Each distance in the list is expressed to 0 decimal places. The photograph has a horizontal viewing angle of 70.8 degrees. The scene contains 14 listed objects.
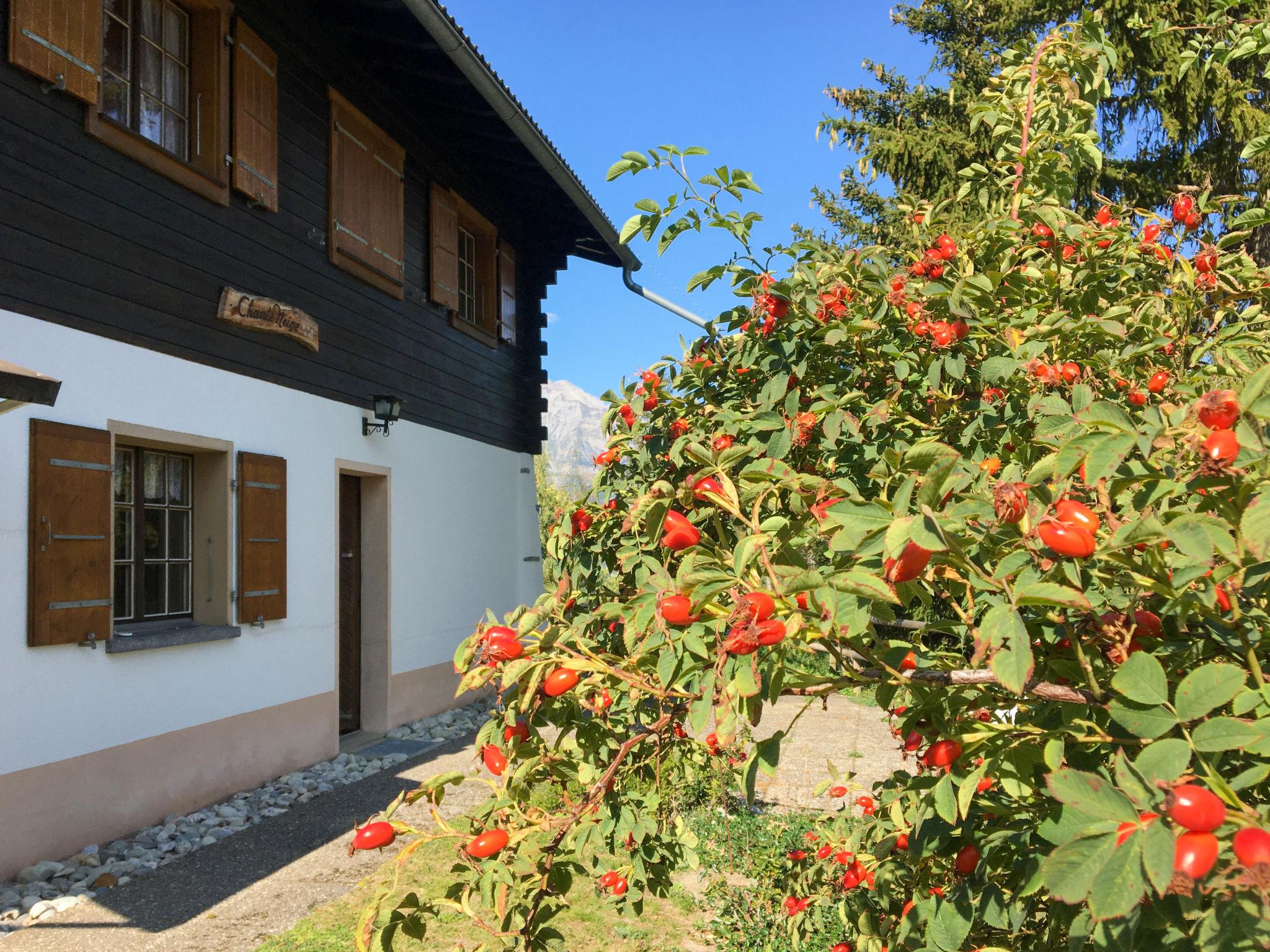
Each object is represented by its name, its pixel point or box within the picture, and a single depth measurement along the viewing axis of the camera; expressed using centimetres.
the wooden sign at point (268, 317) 538
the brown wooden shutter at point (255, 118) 543
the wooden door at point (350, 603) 720
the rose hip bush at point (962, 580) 82
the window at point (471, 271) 817
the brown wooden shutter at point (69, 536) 405
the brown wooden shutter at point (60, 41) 402
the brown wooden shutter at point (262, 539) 541
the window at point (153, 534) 486
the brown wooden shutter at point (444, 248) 805
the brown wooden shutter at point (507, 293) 955
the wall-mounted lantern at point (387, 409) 680
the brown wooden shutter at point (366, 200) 661
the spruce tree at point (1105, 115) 795
